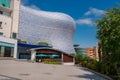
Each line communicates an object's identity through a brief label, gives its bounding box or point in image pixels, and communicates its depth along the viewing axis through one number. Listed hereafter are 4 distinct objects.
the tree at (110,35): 9.81
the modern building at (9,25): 20.94
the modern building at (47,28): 35.37
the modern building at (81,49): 60.61
